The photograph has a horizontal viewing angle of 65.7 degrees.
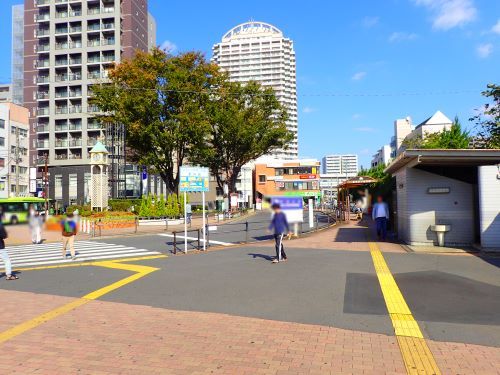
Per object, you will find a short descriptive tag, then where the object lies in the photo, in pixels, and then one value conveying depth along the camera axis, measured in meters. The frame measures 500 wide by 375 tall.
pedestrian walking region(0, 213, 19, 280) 8.95
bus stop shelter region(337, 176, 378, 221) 24.72
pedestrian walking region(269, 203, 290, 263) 10.87
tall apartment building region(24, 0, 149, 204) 56.50
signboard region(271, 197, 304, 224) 11.69
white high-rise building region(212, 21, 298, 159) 143.00
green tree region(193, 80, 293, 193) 35.81
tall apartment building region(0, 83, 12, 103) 87.25
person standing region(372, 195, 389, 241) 16.31
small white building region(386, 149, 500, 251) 12.15
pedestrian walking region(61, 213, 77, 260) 8.74
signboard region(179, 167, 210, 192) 14.10
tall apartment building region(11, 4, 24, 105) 89.31
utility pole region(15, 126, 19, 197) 52.28
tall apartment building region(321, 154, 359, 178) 178.81
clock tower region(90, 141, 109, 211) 34.84
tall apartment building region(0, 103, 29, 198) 55.97
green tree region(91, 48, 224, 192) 31.25
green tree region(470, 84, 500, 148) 23.89
